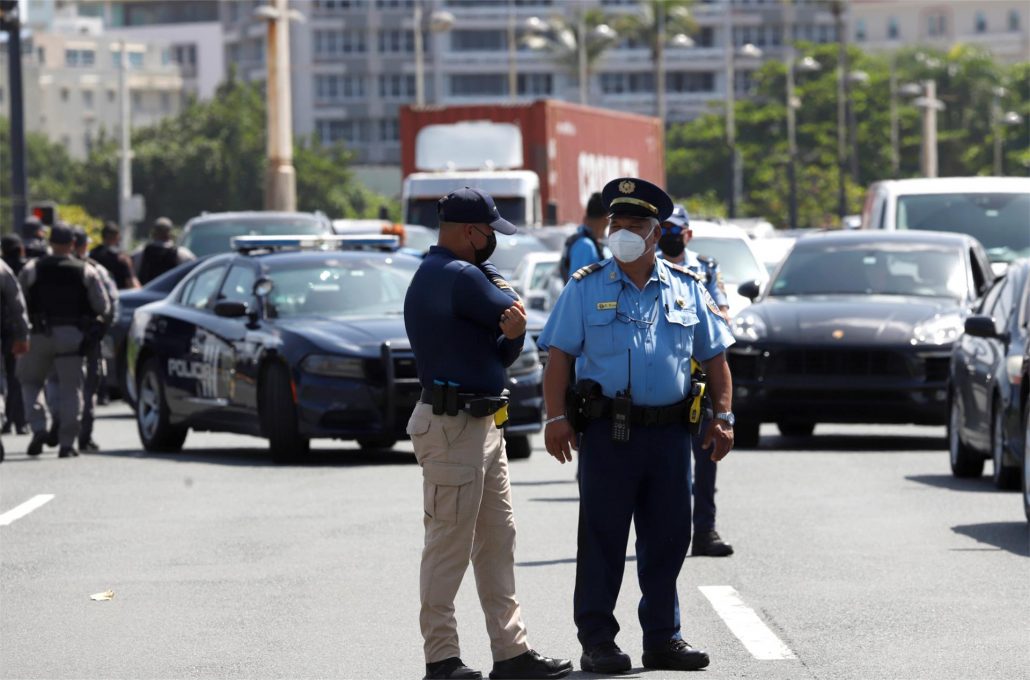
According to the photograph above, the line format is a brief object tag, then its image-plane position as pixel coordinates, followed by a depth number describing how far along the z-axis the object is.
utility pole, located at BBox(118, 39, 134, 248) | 102.62
